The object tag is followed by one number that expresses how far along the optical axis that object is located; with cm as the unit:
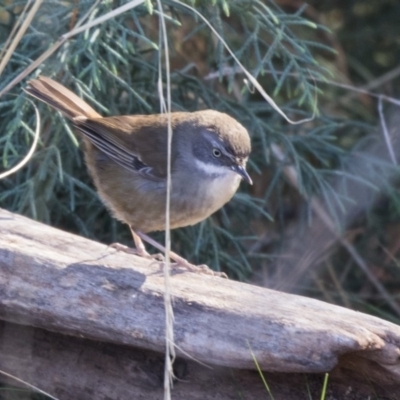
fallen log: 600
